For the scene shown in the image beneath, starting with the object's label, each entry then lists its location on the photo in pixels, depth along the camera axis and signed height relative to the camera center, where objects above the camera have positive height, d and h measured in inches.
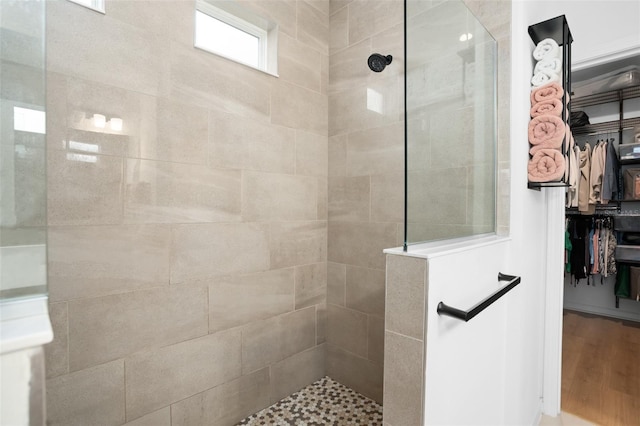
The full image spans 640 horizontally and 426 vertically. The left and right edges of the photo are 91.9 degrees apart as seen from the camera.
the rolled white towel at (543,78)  54.8 +23.4
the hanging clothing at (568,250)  137.7 -18.8
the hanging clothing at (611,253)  133.8 -19.4
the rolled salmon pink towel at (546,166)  52.7 +7.4
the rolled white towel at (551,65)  54.9 +25.7
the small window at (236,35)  64.2 +38.8
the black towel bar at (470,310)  32.6 -11.2
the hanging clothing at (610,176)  128.6 +13.4
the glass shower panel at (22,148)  17.9 +3.6
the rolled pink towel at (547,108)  53.5 +17.7
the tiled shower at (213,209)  47.1 -0.4
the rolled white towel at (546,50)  55.6 +28.8
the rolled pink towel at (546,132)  53.0 +13.3
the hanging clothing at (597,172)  131.8 +15.5
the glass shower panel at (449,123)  35.7 +12.0
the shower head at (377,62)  69.9 +33.2
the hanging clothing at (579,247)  136.9 -17.4
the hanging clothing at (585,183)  134.0 +11.0
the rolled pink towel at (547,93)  53.8 +20.5
